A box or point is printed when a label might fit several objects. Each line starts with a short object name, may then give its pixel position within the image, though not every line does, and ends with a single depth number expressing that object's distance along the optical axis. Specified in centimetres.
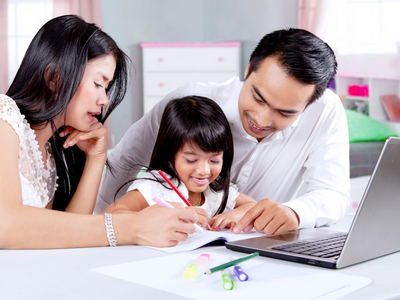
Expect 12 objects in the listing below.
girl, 126
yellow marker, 64
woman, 82
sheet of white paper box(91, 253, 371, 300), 58
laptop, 67
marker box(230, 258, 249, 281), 63
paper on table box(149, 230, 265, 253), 84
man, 116
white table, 58
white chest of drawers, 467
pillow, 384
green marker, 59
